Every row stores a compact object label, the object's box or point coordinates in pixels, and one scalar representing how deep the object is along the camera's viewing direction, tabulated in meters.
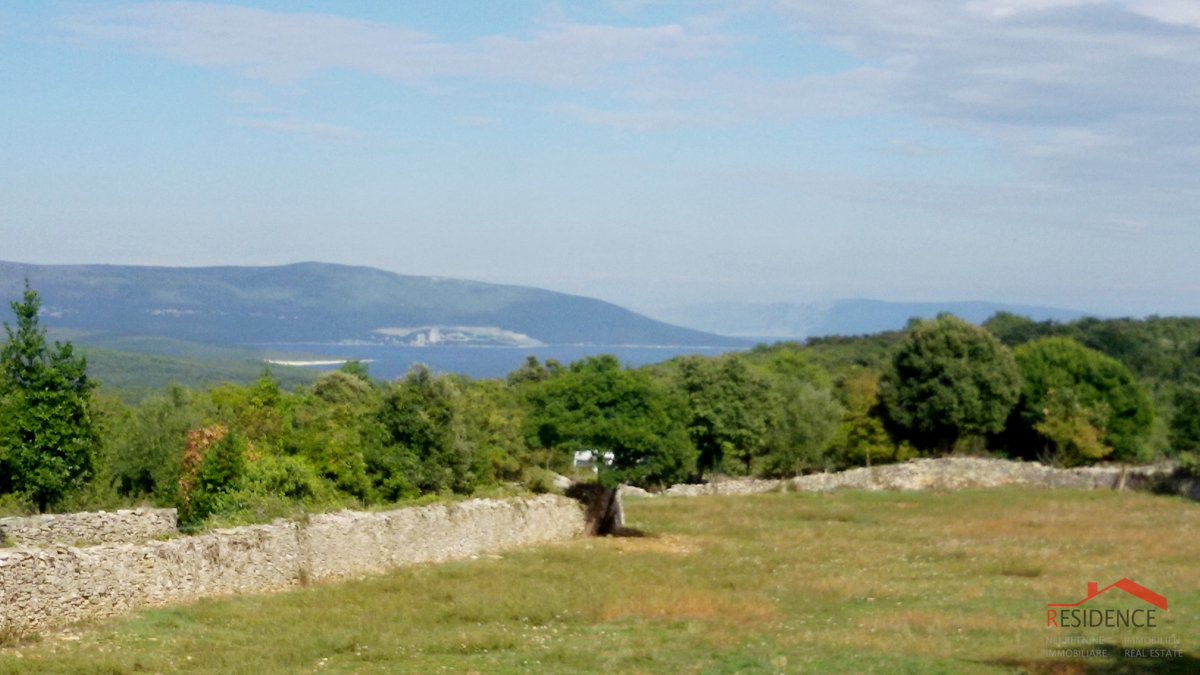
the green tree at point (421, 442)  37.06
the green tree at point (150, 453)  41.19
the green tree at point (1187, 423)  62.19
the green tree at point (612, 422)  41.03
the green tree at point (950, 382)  70.88
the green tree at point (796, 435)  76.19
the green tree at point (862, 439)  77.69
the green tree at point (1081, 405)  71.38
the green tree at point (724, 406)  74.25
